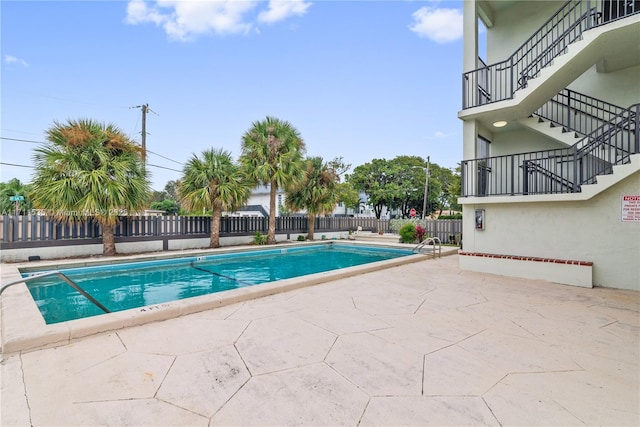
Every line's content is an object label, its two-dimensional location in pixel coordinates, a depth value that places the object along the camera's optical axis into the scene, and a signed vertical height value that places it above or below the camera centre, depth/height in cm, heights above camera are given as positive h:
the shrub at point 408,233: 1446 -77
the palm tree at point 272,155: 1245 +270
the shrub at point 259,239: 1343 -103
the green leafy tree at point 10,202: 2169 +107
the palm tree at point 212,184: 1126 +127
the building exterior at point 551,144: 555 +196
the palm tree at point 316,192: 1489 +129
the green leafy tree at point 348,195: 2771 +218
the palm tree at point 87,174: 831 +121
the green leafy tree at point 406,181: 2983 +387
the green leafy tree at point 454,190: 2736 +274
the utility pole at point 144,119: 1680 +564
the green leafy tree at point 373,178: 3050 +423
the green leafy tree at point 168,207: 3453 +104
